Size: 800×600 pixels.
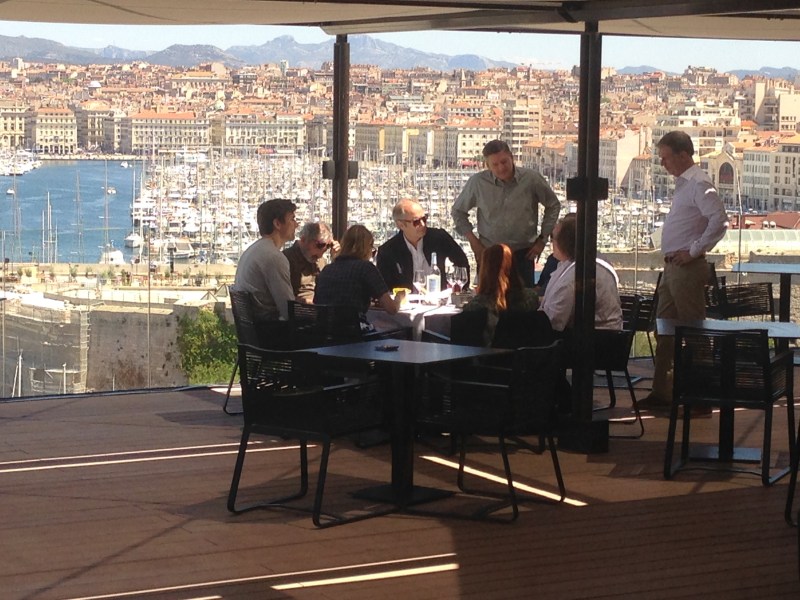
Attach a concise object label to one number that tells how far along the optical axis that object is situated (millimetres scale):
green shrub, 18859
